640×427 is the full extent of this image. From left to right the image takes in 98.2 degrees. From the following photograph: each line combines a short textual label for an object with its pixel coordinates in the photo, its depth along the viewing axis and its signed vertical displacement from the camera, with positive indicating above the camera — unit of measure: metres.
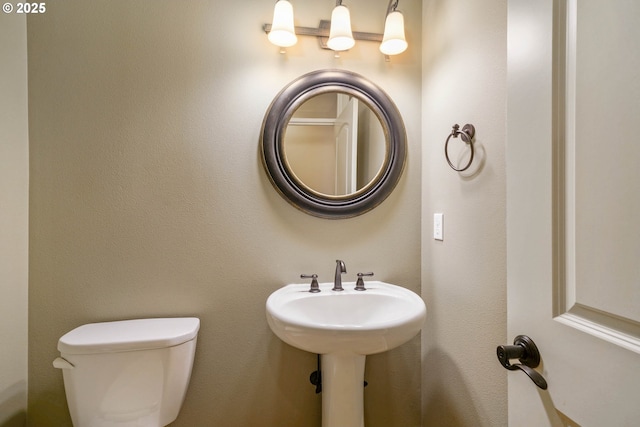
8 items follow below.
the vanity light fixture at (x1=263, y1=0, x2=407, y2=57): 1.23 +0.84
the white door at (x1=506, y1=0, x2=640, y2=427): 0.41 +0.00
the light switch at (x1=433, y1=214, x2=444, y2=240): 1.24 -0.08
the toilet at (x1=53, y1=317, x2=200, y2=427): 1.03 -0.62
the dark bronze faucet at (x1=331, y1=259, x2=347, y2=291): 1.28 -0.32
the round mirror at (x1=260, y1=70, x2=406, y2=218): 1.33 +0.33
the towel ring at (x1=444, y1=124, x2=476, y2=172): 1.03 +0.29
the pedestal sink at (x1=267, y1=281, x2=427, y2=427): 0.87 -0.42
